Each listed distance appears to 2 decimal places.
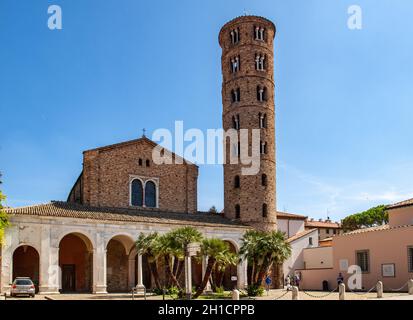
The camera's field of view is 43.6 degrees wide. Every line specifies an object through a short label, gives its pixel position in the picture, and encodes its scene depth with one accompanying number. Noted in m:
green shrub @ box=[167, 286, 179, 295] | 31.49
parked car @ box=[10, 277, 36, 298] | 28.91
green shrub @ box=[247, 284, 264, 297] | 33.19
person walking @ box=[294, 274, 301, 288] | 44.22
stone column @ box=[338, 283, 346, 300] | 25.00
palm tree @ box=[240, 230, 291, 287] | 33.72
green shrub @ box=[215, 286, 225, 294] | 35.32
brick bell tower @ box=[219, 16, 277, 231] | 46.72
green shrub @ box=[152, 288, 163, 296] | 33.53
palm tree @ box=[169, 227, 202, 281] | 30.45
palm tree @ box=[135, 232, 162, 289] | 33.38
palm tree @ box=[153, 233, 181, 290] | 30.64
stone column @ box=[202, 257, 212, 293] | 39.44
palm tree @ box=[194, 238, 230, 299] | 29.42
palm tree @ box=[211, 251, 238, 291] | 30.21
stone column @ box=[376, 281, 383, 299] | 26.52
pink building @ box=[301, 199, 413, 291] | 34.22
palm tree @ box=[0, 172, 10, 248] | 30.81
